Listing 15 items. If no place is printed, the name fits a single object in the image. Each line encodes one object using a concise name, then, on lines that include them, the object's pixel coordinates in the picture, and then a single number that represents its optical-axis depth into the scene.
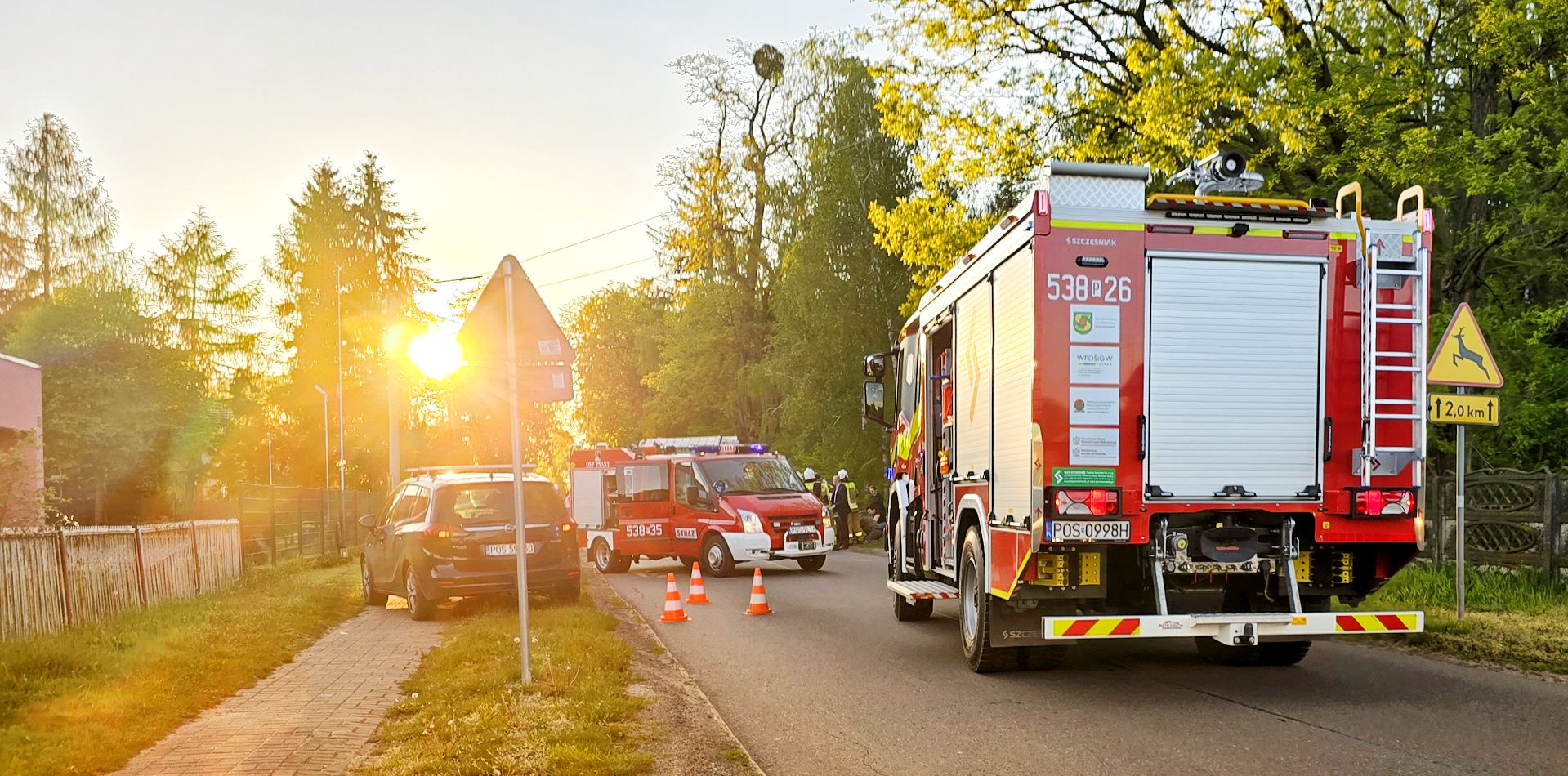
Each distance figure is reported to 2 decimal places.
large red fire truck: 8.28
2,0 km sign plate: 11.16
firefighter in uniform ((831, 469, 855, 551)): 28.17
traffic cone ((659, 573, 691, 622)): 14.17
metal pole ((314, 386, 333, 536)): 59.37
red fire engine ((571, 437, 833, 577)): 20.30
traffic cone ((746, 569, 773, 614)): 14.52
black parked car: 14.44
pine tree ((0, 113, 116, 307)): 51.16
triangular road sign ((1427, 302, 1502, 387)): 11.27
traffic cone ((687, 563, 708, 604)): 16.08
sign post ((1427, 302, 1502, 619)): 11.16
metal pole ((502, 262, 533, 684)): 8.97
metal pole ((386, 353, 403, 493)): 31.55
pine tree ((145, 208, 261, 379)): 59.06
